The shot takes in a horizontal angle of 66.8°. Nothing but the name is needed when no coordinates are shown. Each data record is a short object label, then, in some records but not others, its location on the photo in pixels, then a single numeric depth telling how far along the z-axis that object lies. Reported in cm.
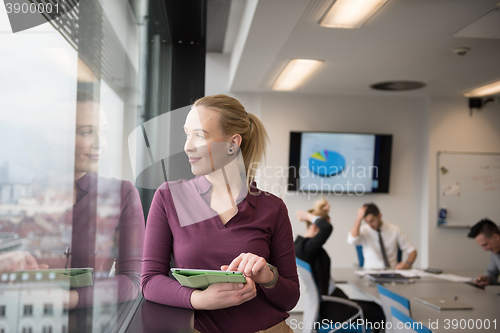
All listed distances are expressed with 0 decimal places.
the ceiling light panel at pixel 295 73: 351
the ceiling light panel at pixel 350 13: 223
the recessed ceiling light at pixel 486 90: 411
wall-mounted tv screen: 465
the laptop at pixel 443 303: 243
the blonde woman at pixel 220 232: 98
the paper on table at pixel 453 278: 332
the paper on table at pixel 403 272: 341
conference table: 217
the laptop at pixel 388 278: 316
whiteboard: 467
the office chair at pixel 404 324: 173
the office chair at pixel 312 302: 286
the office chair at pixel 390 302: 210
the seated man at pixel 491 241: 330
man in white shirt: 392
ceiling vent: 419
